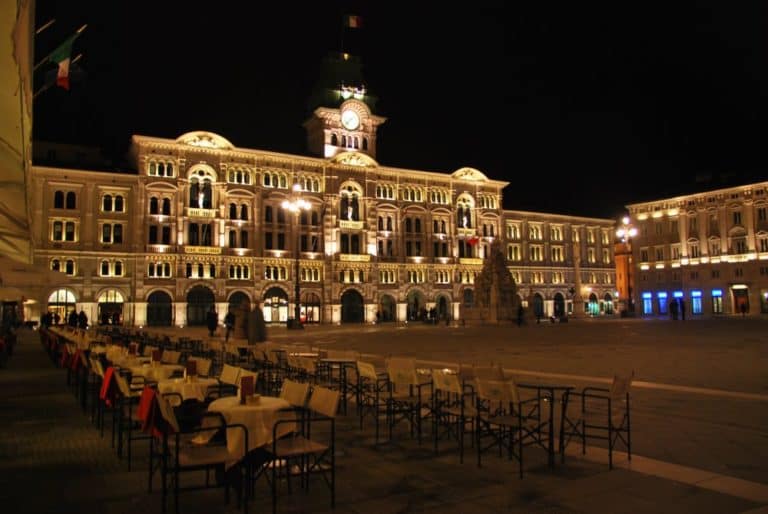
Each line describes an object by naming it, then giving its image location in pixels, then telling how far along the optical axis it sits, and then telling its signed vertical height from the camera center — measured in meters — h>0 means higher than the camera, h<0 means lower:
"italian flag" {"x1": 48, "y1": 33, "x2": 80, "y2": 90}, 14.75 +6.07
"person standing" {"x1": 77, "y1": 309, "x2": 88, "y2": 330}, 40.16 -0.36
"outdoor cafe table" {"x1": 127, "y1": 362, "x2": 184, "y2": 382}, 9.82 -0.92
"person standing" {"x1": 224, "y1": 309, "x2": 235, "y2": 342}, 31.94 -0.53
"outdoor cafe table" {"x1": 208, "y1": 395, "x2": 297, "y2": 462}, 5.87 -1.06
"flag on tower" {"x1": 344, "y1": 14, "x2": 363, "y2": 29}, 64.75 +29.59
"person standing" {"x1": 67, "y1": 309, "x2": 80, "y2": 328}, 40.69 -0.29
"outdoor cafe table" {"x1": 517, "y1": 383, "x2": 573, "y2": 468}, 7.17 -1.35
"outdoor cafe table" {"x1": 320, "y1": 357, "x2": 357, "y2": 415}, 11.08 -1.11
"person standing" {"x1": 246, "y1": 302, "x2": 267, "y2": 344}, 17.61 -0.50
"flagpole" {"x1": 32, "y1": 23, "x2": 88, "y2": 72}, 13.62 +6.17
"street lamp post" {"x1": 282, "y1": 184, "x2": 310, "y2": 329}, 39.97 +1.89
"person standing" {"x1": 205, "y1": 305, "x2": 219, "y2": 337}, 32.03 -0.51
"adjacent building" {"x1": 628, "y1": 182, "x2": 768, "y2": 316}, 70.19 +5.68
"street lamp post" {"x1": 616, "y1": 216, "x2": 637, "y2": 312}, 82.69 +3.98
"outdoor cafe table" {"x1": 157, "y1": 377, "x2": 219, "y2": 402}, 7.86 -0.96
